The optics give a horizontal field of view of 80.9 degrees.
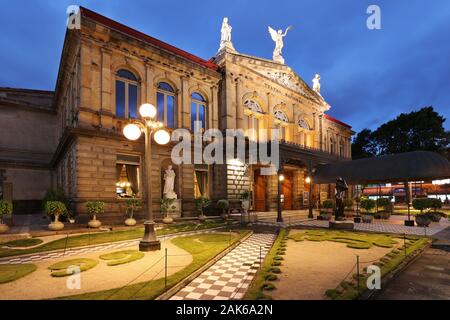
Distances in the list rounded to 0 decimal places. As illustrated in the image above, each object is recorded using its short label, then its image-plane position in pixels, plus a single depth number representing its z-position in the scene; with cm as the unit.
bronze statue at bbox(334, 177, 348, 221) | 1520
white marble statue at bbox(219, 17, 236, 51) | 2250
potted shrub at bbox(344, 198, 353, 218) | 2185
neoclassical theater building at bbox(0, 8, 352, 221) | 1554
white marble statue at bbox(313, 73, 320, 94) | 3341
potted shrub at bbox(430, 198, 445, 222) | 1662
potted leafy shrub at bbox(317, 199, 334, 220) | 1977
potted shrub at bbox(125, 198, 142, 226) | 1534
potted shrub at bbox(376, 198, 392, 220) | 2008
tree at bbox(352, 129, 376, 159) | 5041
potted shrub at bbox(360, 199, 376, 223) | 1809
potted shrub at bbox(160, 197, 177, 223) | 1658
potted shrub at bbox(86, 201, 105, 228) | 1355
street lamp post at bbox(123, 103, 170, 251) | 908
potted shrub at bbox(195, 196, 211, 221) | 1831
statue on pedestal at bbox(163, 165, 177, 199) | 1783
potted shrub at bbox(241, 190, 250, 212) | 1945
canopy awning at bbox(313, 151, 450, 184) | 1686
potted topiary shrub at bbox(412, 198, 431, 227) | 1550
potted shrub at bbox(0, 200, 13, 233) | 1187
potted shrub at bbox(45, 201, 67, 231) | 1263
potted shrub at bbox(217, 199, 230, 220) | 1877
